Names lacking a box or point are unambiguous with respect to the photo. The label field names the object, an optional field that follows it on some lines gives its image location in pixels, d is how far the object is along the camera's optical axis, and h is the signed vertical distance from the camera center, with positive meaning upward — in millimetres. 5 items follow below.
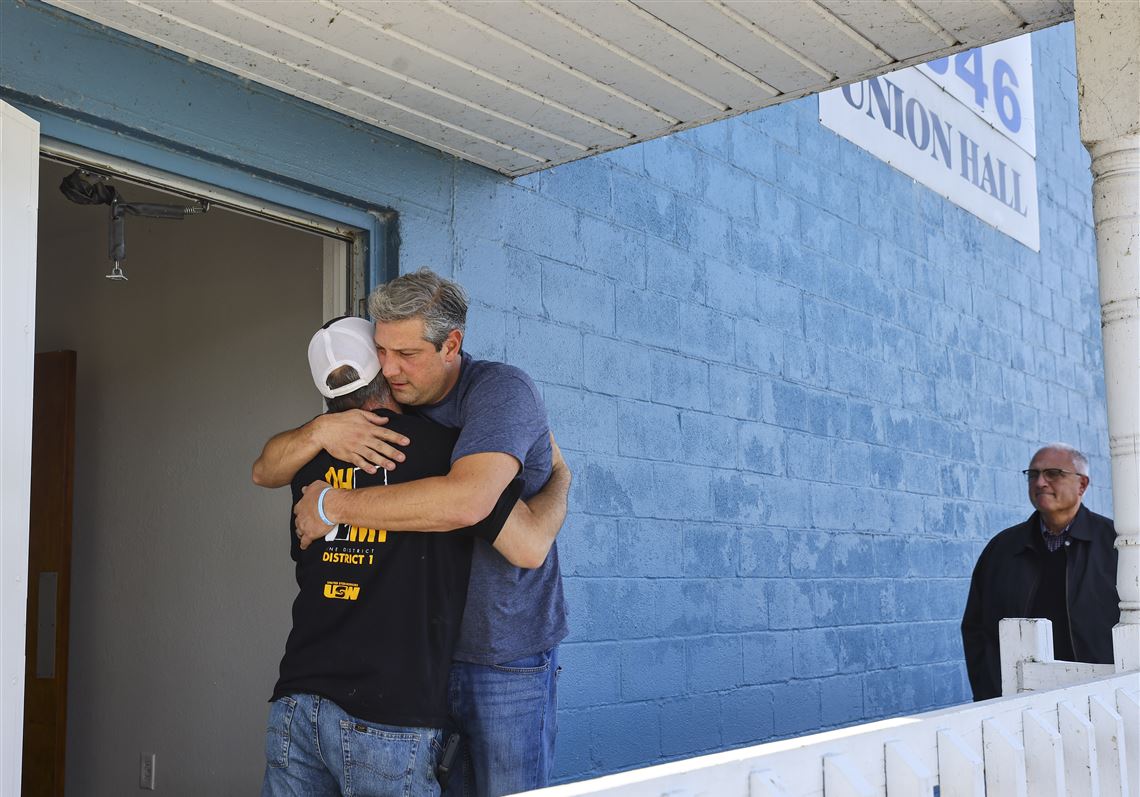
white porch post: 3145 +878
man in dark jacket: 4520 -90
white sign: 6879 +2618
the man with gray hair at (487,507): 2592 +124
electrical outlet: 5492 -906
